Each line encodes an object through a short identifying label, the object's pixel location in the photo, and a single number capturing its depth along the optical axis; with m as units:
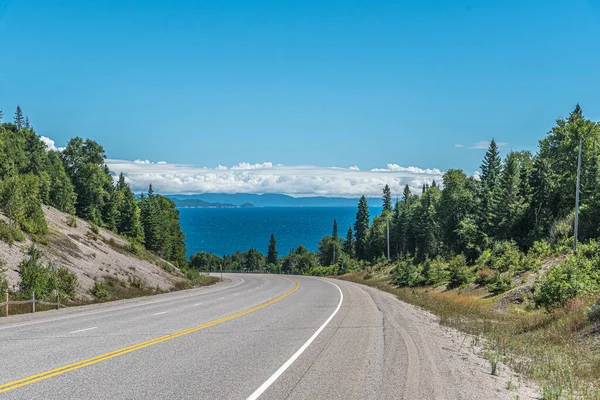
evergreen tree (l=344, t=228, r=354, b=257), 152.59
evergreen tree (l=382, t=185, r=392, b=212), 184.88
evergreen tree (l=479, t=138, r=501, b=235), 64.12
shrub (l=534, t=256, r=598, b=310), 19.95
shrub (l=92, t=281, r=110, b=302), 29.38
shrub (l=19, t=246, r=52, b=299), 24.53
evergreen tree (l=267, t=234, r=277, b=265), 192.75
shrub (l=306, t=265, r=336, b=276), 109.94
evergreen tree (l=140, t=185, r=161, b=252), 88.31
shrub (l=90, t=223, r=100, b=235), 48.28
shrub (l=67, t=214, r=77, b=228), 45.41
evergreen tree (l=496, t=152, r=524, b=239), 61.97
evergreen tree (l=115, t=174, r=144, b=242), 84.88
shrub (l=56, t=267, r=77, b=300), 26.72
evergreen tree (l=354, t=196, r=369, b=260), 143.57
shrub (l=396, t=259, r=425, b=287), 47.88
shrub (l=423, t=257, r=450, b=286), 43.38
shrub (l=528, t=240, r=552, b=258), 34.06
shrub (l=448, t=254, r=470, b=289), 37.78
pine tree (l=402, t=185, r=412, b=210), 176.73
